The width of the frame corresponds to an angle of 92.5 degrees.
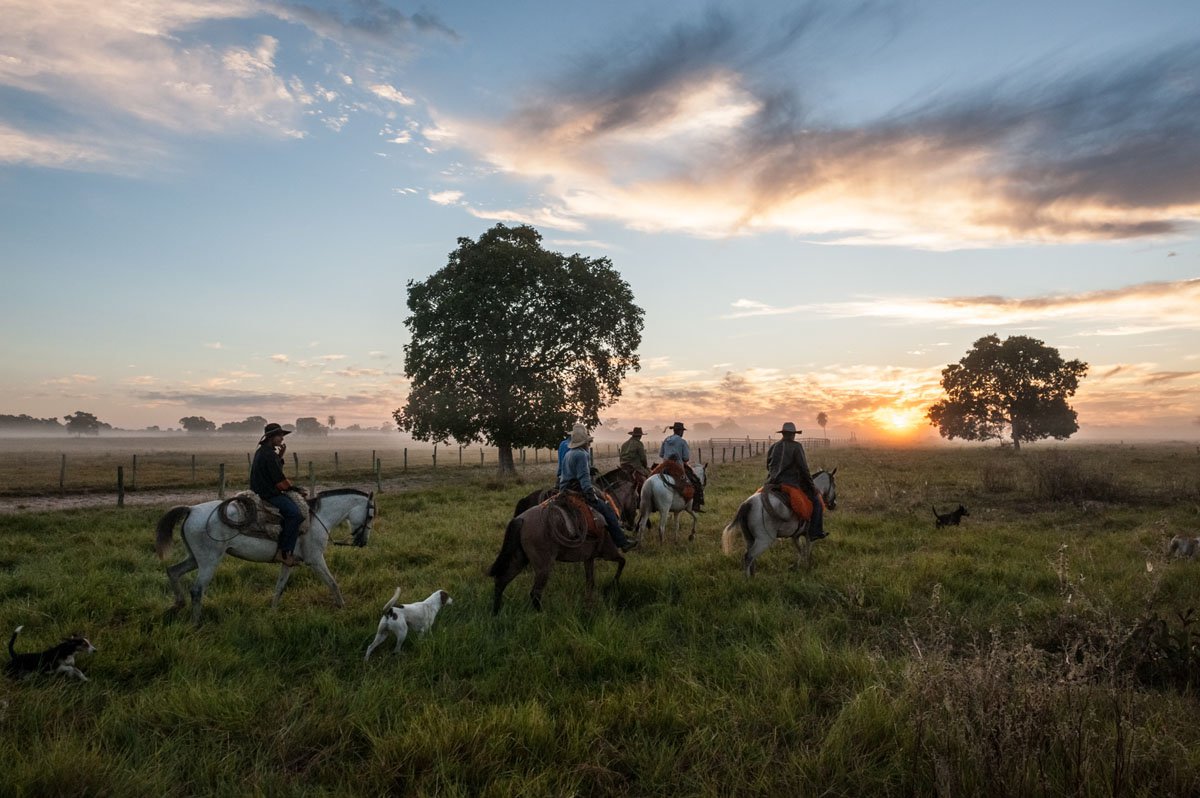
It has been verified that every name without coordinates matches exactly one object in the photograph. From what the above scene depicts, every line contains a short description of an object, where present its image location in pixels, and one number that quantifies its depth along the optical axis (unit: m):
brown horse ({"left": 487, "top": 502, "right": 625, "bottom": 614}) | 7.35
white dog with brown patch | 5.89
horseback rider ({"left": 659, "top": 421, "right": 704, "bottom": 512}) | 13.23
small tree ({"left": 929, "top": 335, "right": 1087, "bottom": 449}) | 55.50
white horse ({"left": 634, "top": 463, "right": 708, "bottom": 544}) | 12.58
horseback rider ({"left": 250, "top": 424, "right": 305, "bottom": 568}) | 7.60
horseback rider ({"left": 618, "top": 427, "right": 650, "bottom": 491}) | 14.19
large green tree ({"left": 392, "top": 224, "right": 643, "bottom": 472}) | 29.09
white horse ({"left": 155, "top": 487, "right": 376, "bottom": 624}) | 7.29
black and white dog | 5.05
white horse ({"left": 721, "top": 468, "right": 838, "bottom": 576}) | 9.32
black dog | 13.47
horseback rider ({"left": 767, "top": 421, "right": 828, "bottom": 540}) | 9.81
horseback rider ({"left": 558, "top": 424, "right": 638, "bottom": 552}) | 8.18
